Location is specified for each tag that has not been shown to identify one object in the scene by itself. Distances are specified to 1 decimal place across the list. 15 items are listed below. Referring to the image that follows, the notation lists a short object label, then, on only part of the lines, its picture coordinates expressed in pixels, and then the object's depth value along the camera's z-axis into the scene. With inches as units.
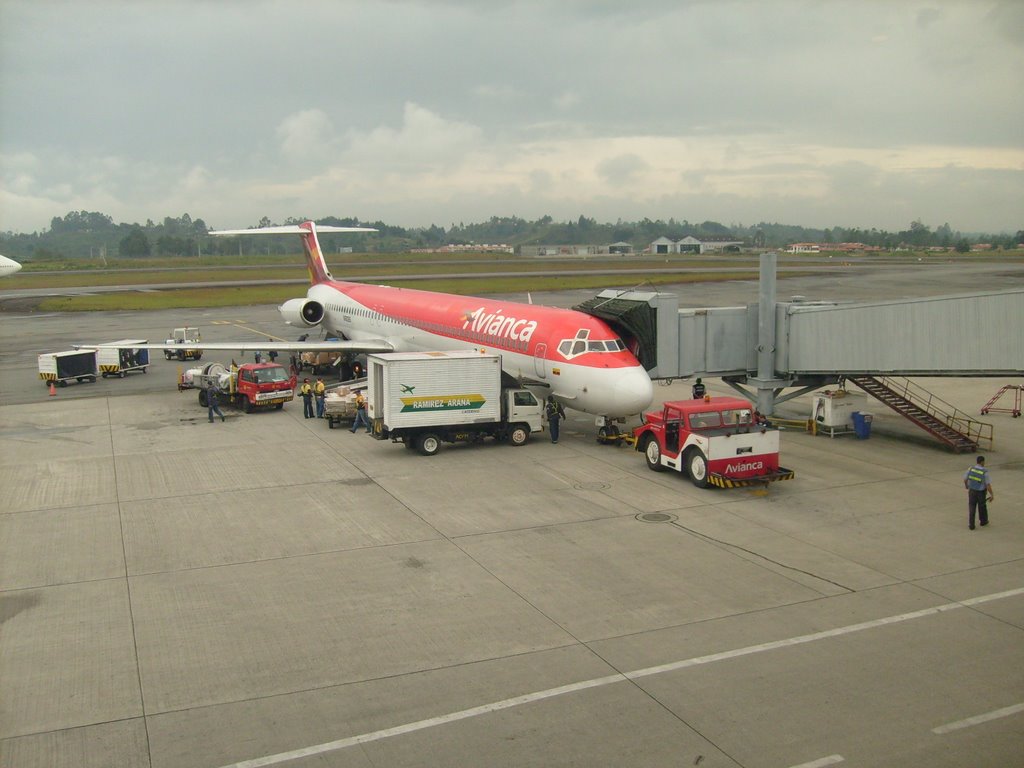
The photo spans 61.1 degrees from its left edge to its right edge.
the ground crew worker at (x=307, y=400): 1355.8
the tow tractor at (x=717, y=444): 908.6
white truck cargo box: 1062.4
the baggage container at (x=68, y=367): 1652.3
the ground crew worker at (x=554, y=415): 1152.2
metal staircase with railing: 1100.5
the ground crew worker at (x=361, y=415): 1251.5
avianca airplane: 1082.1
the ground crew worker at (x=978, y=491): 761.6
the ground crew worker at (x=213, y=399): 1318.9
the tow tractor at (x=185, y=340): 2027.6
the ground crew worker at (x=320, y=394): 1363.2
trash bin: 1176.8
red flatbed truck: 1390.3
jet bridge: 957.8
